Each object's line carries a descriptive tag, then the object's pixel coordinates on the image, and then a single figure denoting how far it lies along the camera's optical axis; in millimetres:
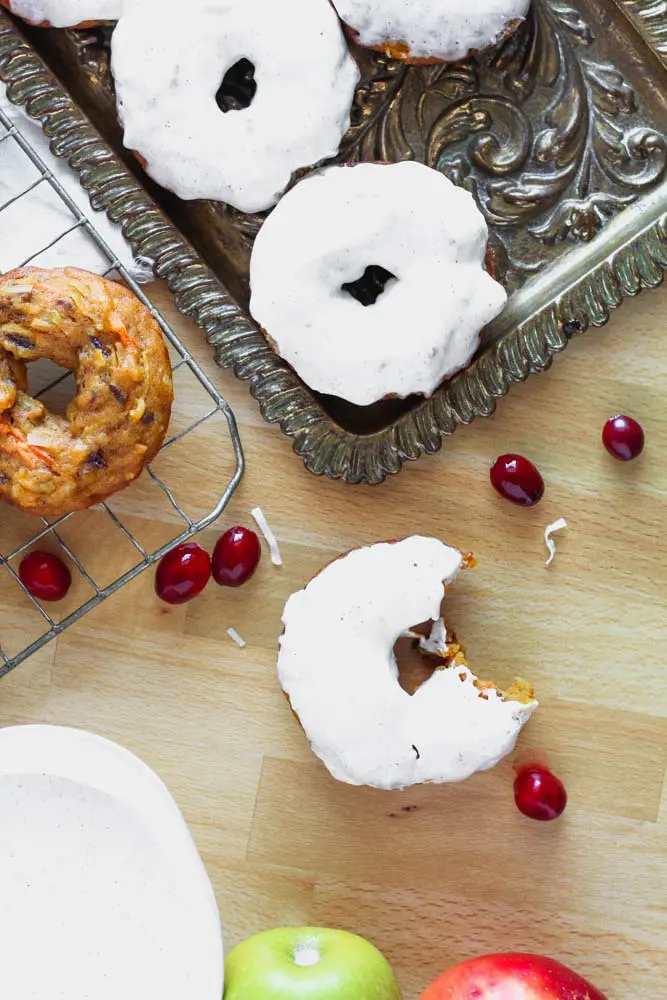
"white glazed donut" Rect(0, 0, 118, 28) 885
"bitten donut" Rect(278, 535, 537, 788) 890
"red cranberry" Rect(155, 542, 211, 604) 907
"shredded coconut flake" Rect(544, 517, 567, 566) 910
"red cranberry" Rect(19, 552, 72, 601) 910
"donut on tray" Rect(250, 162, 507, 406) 878
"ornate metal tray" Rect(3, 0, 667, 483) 890
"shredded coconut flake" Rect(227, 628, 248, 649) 917
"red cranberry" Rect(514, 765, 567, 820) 905
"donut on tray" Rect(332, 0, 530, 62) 874
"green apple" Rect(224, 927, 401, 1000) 874
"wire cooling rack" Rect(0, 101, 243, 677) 912
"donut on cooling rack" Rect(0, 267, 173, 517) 859
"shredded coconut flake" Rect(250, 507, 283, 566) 914
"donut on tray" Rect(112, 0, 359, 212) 881
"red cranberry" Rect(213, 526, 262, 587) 907
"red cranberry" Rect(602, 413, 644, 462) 900
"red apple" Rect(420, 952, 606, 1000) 883
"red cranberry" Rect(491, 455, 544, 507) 901
